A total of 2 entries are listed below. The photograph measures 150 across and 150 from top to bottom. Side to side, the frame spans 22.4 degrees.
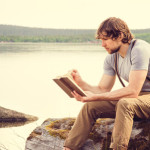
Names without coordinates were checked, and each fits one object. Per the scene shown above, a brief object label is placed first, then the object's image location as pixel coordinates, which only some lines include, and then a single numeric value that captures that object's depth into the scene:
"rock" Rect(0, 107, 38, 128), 12.48
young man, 4.20
